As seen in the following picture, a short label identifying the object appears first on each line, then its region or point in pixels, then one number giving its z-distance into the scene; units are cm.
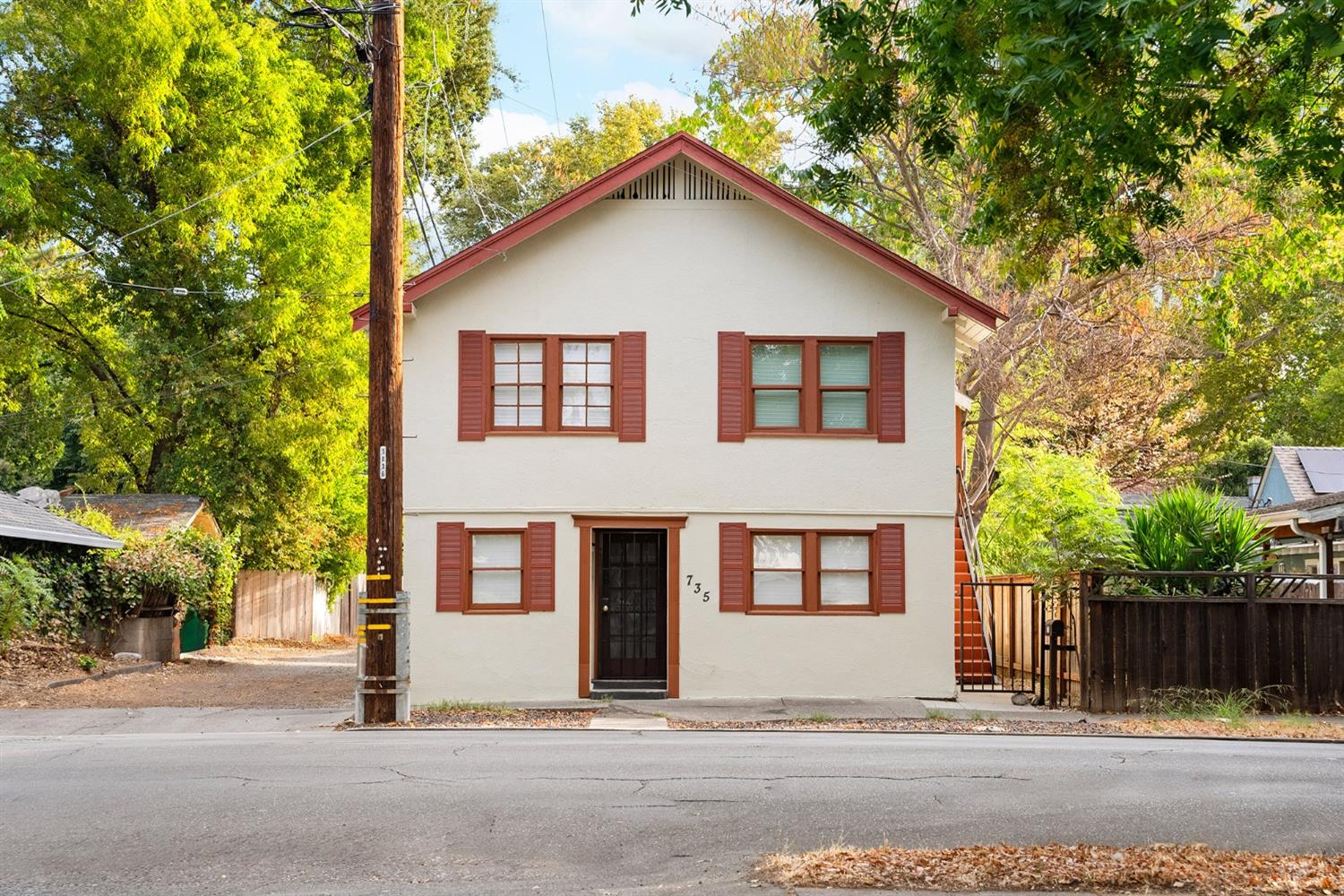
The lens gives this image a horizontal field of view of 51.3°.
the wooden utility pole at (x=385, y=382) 1678
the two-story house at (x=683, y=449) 2122
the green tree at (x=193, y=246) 3145
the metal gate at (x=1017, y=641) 1994
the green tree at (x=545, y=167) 4600
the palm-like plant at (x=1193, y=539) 1972
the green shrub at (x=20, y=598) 2351
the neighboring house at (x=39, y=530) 2416
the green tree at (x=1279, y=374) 4462
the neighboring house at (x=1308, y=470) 3575
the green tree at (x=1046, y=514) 2309
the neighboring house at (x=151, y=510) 3134
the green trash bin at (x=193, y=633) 3234
